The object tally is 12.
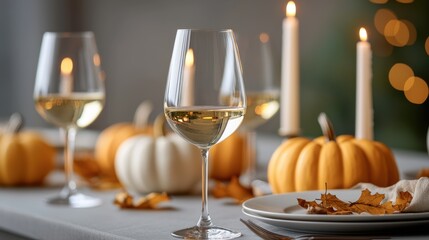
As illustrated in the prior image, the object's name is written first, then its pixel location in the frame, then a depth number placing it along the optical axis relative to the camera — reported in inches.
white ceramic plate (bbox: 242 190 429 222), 46.9
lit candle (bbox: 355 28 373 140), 60.6
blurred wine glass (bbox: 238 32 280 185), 66.3
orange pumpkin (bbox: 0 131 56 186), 71.3
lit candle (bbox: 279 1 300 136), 64.2
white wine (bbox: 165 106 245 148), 49.8
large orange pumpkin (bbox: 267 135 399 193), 56.0
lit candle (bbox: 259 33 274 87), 66.5
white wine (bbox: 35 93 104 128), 63.8
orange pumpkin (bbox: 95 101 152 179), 73.7
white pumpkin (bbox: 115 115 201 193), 65.5
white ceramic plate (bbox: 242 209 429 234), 47.0
